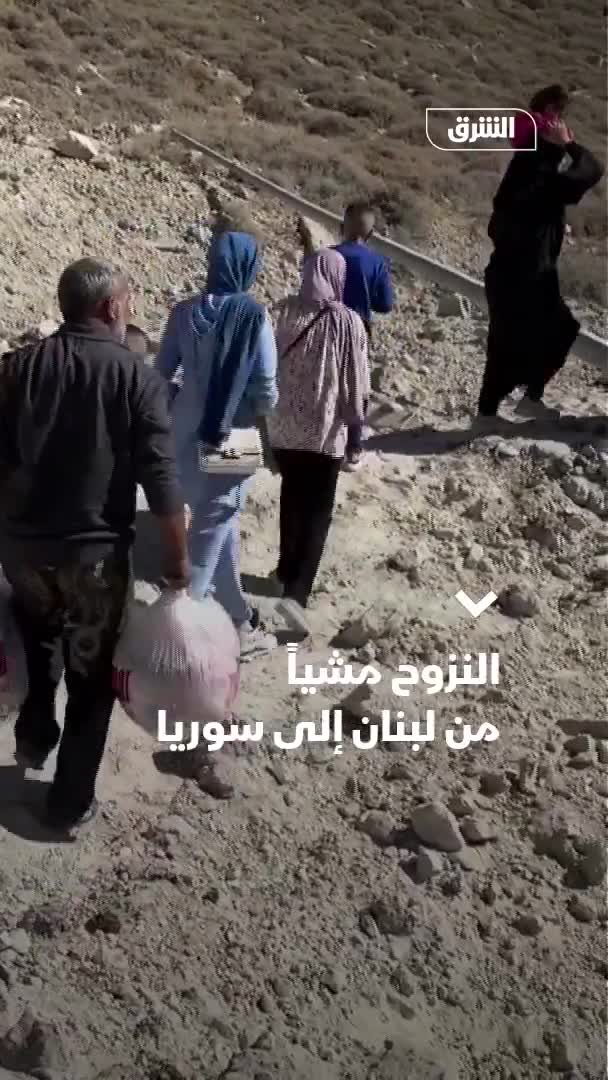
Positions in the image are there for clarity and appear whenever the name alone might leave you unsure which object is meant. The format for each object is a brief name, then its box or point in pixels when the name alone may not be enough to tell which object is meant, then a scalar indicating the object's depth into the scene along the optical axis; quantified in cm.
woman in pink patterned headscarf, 436
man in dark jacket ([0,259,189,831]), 294
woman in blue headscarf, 392
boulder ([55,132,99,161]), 1003
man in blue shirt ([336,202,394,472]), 542
